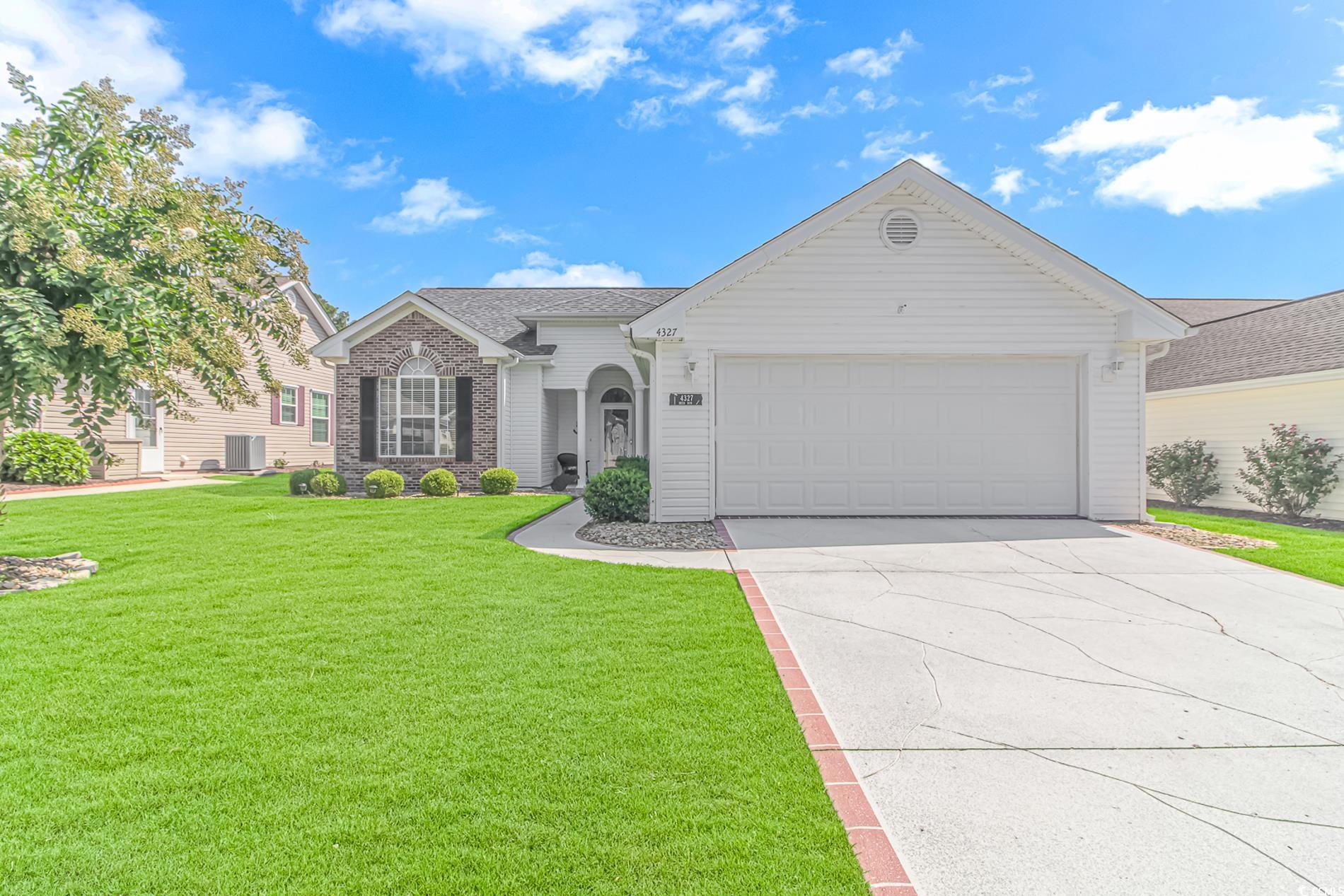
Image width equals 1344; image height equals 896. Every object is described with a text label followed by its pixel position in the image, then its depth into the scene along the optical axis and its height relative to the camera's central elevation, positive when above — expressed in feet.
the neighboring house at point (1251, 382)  36.83 +4.21
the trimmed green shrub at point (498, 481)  46.24 -3.18
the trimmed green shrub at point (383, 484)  44.52 -3.37
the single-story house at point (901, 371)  30.81 +3.86
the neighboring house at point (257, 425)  53.98 +1.53
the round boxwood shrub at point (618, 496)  30.91 -2.91
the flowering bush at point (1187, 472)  43.04 -2.15
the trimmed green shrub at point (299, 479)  45.96 -3.09
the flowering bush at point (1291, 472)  36.01 -1.79
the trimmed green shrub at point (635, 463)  37.04 -1.45
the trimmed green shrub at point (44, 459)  44.62 -1.60
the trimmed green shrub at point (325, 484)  45.27 -3.44
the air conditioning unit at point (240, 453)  65.00 -1.47
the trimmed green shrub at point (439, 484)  45.60 -3.37
